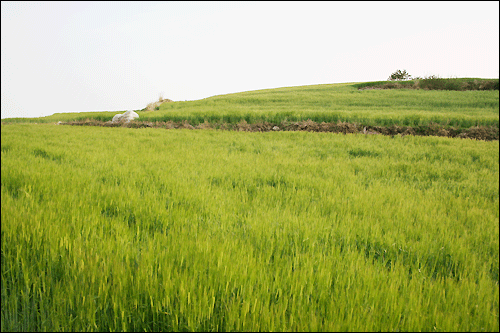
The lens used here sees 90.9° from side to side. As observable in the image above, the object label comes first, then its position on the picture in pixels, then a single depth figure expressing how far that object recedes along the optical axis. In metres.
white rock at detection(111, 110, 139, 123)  16.93
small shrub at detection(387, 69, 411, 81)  47.64
